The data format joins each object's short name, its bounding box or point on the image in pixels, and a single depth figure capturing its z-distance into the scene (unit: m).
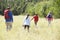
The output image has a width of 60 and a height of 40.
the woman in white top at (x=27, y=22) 16.69
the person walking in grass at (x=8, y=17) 14.87
